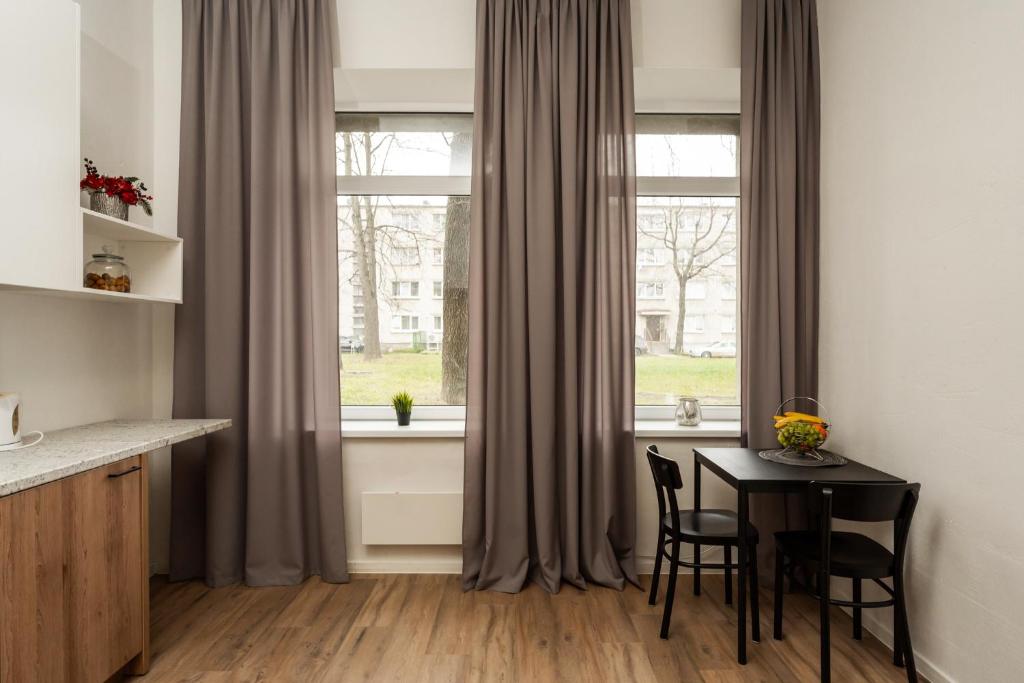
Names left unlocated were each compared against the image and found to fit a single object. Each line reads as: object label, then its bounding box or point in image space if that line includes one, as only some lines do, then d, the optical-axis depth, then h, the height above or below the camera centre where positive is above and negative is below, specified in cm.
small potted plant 310 -38
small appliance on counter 189 -28
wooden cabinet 155 -74
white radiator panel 293 -93
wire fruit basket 234 -41
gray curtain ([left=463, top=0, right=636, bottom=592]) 280 +23
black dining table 210 -52
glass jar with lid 227 +26
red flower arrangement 225 +61
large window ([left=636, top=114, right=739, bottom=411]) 332 +43
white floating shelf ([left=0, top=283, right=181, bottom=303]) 193 +17
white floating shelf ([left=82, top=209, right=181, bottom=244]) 215 +45
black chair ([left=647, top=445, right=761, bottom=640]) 228 -79
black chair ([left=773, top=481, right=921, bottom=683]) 189 -72
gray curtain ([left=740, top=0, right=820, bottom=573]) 280 +60
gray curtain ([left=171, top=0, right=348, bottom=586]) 281 +27
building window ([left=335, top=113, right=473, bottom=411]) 330 +45
